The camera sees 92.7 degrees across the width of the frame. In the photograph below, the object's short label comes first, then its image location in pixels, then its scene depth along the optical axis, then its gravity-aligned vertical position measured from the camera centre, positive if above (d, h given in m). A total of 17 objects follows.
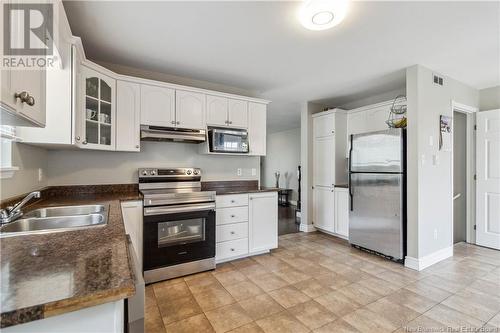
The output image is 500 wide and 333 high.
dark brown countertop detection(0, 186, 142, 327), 0.56 -0.31
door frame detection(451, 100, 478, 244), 3.70 -0.09
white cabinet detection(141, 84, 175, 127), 2.76 +0.74
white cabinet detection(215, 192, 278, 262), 2.98 -0.74
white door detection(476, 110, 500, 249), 3.47 -0.16
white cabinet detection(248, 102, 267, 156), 3.47 +0.60
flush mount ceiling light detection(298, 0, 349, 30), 1.74 +1.19
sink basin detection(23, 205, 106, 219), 1.68 -0.31
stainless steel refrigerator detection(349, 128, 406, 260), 2.97 -0.31
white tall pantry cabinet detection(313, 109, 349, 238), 4.03 -0.06
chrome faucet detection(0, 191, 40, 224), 1.34 -0.26
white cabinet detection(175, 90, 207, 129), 2.94 +0.75
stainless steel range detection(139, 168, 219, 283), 2.47 -0.66
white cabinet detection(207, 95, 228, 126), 3.14 +0.78
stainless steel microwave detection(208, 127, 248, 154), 3.09 +0.38
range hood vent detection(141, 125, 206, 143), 2.73 +0.41
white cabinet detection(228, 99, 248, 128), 3.30 +0.78
